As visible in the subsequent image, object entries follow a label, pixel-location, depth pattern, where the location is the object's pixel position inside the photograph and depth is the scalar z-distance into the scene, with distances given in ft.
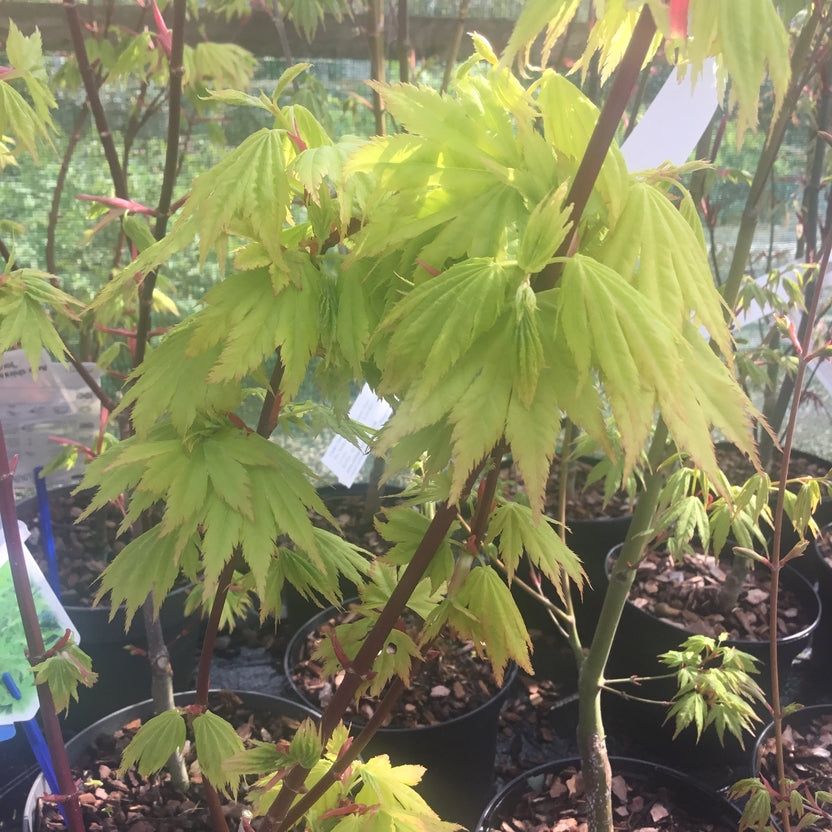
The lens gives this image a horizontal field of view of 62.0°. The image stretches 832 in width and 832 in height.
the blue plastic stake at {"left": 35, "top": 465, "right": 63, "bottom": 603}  3.35
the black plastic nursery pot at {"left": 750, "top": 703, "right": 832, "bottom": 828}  3.86
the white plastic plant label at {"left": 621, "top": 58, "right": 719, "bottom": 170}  2.51
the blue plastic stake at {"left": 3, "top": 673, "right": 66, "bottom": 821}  2.82
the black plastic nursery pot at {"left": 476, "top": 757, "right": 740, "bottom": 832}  3.34
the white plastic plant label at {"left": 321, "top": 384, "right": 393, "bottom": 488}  3.85
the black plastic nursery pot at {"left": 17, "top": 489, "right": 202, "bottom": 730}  4.10
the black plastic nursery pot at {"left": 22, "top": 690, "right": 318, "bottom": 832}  3.51
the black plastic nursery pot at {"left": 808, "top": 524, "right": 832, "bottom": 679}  4.94
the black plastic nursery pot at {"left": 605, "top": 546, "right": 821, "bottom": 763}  4.15
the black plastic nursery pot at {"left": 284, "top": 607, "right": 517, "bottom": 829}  3.61
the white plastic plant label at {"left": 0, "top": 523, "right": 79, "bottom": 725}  2.69
